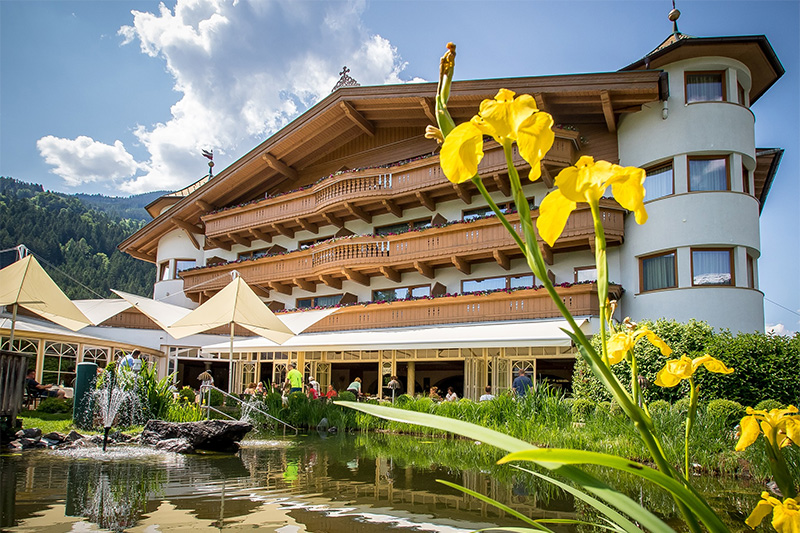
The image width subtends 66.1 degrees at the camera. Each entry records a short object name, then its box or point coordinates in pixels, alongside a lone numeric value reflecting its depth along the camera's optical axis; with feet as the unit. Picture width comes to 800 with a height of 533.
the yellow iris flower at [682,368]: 5.85
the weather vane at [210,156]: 126.54
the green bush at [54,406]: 49.60
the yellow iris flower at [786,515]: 5.08
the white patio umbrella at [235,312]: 53.83
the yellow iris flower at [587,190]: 4.00
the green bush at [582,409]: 37.99
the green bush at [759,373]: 37.70
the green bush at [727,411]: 30.61
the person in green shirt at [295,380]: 58.34
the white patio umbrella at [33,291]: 49.78
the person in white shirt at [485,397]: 50.70
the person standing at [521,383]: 47.55
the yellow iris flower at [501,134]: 3.90
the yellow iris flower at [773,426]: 5.77
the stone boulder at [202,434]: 33.73
